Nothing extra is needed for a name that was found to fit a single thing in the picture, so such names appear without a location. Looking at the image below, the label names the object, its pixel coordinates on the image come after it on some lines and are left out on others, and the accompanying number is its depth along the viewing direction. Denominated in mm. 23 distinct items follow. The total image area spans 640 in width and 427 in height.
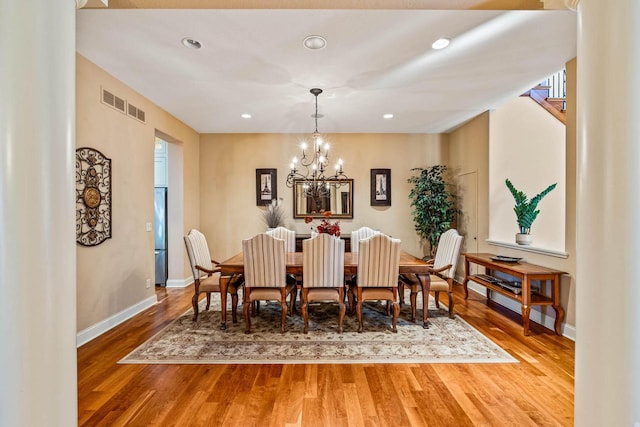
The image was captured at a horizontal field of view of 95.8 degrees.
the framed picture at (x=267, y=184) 5617
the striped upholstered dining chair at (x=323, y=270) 2936
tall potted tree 5105
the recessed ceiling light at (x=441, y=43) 2496
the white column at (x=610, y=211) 990
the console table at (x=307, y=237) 5155
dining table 3092
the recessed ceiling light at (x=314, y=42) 2457
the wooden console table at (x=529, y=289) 2943
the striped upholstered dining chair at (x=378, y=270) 2934
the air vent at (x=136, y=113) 3609
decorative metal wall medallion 2834
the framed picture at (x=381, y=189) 5656
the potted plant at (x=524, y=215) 3464
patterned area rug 2521
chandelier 5484
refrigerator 4980
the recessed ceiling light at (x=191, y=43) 2477
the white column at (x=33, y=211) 924
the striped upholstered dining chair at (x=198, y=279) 3273
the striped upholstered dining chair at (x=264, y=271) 2955
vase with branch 5504
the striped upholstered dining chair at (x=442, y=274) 3266
